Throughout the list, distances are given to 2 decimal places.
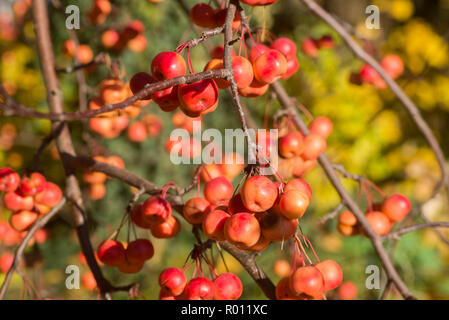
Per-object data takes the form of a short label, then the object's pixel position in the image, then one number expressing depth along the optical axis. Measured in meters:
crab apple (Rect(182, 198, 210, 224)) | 0.88
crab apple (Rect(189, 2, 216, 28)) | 0.91
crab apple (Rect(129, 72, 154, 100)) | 0.79
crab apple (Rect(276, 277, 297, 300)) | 0.82
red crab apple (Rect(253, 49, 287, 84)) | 0.78
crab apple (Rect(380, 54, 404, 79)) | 1.67
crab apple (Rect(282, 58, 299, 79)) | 0.97
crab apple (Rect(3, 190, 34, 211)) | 1.09
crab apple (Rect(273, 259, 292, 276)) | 1.72
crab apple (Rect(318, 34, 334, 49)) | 1.78
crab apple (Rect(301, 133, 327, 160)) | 1.14
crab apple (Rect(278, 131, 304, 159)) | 1.09
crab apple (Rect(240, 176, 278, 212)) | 0.65
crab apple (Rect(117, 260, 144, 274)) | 1.01
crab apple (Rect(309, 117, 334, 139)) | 1.27
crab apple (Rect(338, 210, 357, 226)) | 1.21
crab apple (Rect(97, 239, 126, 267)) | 0.99
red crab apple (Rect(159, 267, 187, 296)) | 0.88
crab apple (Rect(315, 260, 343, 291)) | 0.86
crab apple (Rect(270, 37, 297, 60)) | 0.96
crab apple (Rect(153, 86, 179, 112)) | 0.74
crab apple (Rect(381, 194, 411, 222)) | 1.20
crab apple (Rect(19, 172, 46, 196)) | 1.08
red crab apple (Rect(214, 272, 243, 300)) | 0.87
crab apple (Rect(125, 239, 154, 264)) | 0.99
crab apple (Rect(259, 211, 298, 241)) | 0.69
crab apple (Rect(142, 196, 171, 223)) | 0.90
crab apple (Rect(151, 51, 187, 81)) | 0.72
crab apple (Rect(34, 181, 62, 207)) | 1.10
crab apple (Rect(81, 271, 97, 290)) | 1.28
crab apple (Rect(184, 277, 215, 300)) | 0.85
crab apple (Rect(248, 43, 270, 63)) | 0.84
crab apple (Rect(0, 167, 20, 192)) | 1.06
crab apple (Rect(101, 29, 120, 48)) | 1.75
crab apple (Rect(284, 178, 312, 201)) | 0.72
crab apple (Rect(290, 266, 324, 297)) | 0.76
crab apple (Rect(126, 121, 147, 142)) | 2.00
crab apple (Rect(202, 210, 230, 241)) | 0.76
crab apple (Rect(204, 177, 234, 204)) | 0.90
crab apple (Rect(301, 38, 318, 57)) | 1.82
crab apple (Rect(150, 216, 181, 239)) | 0.99
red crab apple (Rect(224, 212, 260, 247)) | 0.67
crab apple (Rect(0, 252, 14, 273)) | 1.48
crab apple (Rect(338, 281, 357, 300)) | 1.67
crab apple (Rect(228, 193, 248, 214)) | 0.73
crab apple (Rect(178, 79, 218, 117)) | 0.69
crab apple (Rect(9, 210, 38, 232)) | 1.13
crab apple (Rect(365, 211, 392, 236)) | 1.21
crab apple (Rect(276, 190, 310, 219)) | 0.65
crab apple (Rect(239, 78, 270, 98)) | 0.83
